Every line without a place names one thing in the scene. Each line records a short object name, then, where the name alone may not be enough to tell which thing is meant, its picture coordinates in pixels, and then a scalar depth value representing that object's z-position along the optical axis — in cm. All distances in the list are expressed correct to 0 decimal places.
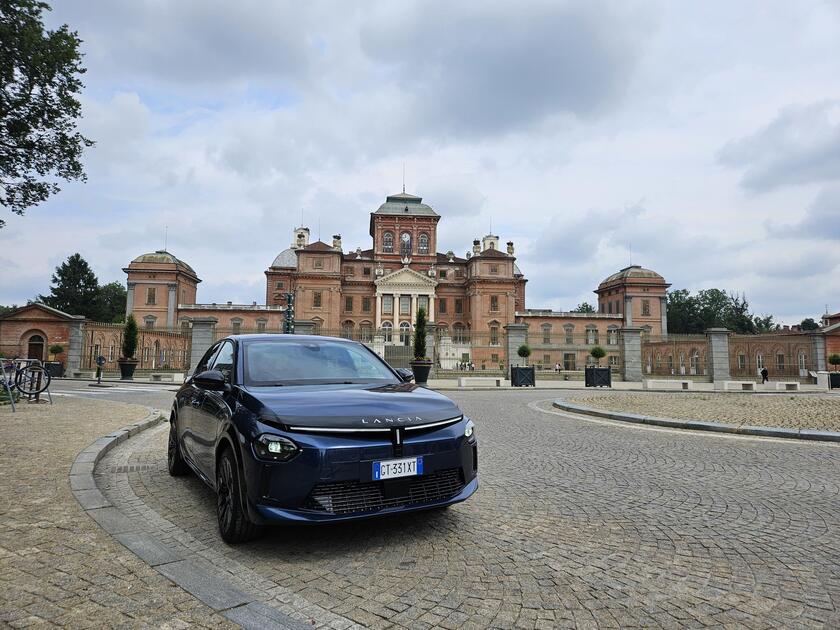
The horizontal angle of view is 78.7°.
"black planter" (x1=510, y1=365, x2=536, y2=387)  2611
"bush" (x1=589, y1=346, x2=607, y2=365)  3431
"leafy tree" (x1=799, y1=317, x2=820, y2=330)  9534
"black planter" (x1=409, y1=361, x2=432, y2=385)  2409
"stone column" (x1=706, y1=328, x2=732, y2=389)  2831
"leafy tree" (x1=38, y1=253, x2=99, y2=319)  7050
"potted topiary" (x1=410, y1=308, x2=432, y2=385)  2417
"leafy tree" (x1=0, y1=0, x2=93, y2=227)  1444
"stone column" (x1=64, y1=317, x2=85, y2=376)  2941
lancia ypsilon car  316
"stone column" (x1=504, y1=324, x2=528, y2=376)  2977
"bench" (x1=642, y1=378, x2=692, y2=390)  2412
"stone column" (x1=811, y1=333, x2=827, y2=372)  2906
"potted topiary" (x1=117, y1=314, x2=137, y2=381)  2638
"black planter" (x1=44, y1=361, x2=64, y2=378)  2788
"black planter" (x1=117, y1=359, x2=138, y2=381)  2631
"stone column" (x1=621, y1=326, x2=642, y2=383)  3012
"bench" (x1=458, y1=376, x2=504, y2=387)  2521
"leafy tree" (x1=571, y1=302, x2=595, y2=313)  12200
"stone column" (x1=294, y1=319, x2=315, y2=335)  2840
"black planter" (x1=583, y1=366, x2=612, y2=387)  2669
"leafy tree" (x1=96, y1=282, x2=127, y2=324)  8034
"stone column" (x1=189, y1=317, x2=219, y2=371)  2719
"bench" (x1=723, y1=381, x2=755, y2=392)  2370
